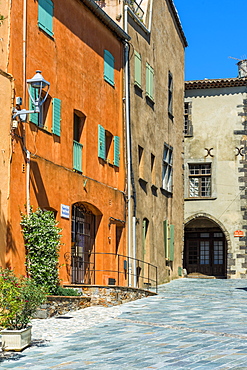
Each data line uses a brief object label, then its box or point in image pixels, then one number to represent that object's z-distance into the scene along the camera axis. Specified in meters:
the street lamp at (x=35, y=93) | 14.56
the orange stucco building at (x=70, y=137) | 15.48
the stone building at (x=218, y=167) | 34.38
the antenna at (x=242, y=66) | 37.51
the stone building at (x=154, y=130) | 23.25
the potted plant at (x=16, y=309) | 11.27
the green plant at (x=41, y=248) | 15.56
